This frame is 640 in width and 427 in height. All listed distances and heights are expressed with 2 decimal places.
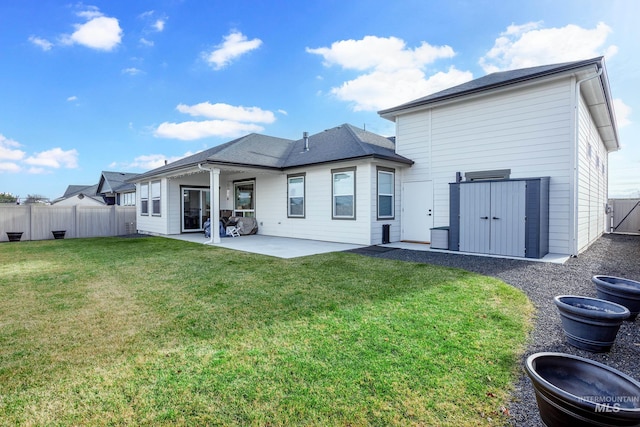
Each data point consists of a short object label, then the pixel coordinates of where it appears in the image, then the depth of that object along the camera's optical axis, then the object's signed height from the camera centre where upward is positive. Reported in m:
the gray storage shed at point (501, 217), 7.37 -0.24
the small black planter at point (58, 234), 13.58 -1.12
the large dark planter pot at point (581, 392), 1.43 -0.99
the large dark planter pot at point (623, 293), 3.37 -0.95
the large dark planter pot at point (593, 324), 2.66 -1.04
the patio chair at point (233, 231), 13.01 -0.97
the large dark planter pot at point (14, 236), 12.59 -1.11
